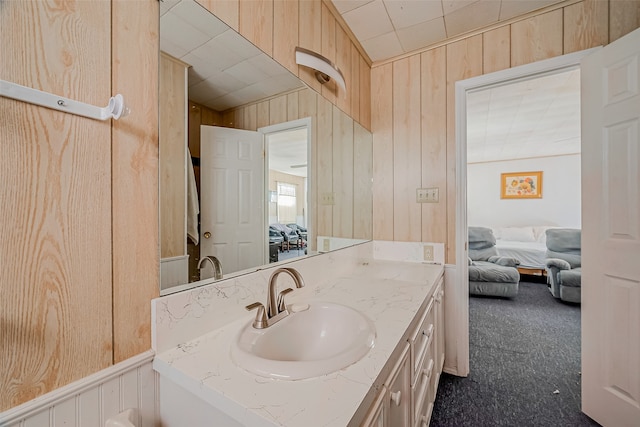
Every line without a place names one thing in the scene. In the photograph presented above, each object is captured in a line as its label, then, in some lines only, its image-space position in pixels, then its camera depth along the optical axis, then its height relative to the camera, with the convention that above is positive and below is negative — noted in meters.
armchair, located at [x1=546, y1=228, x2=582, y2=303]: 3.27 -0.72
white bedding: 4.32 -0.70
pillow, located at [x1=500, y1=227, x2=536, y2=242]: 5.29 -0.46
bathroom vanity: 0.55 -0.39
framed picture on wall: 5.66 +0.58
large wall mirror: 0.82 +0.22
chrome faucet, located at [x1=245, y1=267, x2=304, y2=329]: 0.87 -0.33
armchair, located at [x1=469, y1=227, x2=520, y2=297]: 3.45 -0.86
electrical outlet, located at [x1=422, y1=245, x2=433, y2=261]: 1.95 -0.30
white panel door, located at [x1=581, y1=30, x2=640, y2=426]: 1.31 -0.12
